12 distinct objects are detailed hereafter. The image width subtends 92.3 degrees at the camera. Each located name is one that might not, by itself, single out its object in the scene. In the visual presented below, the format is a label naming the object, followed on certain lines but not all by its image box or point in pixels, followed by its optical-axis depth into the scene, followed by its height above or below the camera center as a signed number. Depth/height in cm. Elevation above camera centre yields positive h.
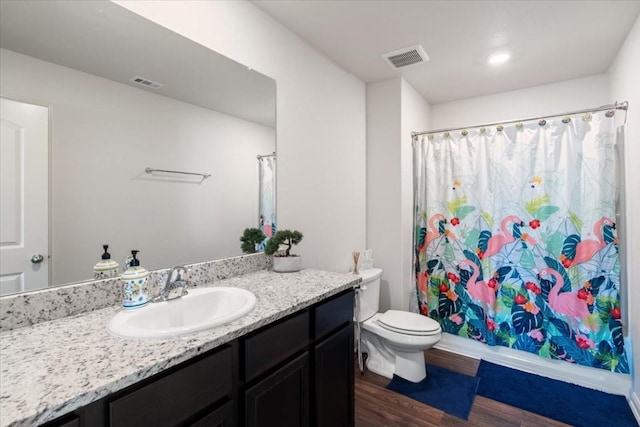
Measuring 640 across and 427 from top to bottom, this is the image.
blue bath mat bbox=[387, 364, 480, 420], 193 -122
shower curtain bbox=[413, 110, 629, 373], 212 -20
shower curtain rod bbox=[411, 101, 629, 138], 198 +69
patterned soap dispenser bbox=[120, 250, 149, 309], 109 -26
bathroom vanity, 63 -40
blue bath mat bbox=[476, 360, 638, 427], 183 -124
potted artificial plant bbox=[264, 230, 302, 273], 172 -24
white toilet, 211 -87
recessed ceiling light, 229 +116
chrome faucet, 120 -30
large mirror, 99 +28
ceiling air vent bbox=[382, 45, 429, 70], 222 +117
